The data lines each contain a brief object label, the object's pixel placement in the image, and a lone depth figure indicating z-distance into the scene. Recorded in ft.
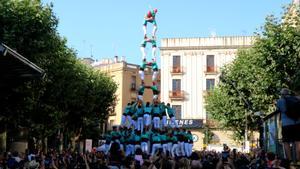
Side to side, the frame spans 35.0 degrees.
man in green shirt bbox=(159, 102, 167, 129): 86.79
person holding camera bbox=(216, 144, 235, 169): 39.50
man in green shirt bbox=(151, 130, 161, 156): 80.04
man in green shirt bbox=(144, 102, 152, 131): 83.87
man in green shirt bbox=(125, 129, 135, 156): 81.41
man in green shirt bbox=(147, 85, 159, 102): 90.41
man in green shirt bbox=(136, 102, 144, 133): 84.89
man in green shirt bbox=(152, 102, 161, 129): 84.94
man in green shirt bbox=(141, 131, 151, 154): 80.68
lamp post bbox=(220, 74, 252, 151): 134.39
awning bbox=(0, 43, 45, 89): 28.91
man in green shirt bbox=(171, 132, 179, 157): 81.53
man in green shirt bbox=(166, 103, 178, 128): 89.64
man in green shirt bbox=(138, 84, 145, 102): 90.19
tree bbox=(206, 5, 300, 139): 102.01
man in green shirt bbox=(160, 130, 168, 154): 81.03
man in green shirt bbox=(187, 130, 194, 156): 87.80
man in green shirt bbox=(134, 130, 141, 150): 81.15
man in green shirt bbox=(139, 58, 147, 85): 90.82
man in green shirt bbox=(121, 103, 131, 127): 87.96
